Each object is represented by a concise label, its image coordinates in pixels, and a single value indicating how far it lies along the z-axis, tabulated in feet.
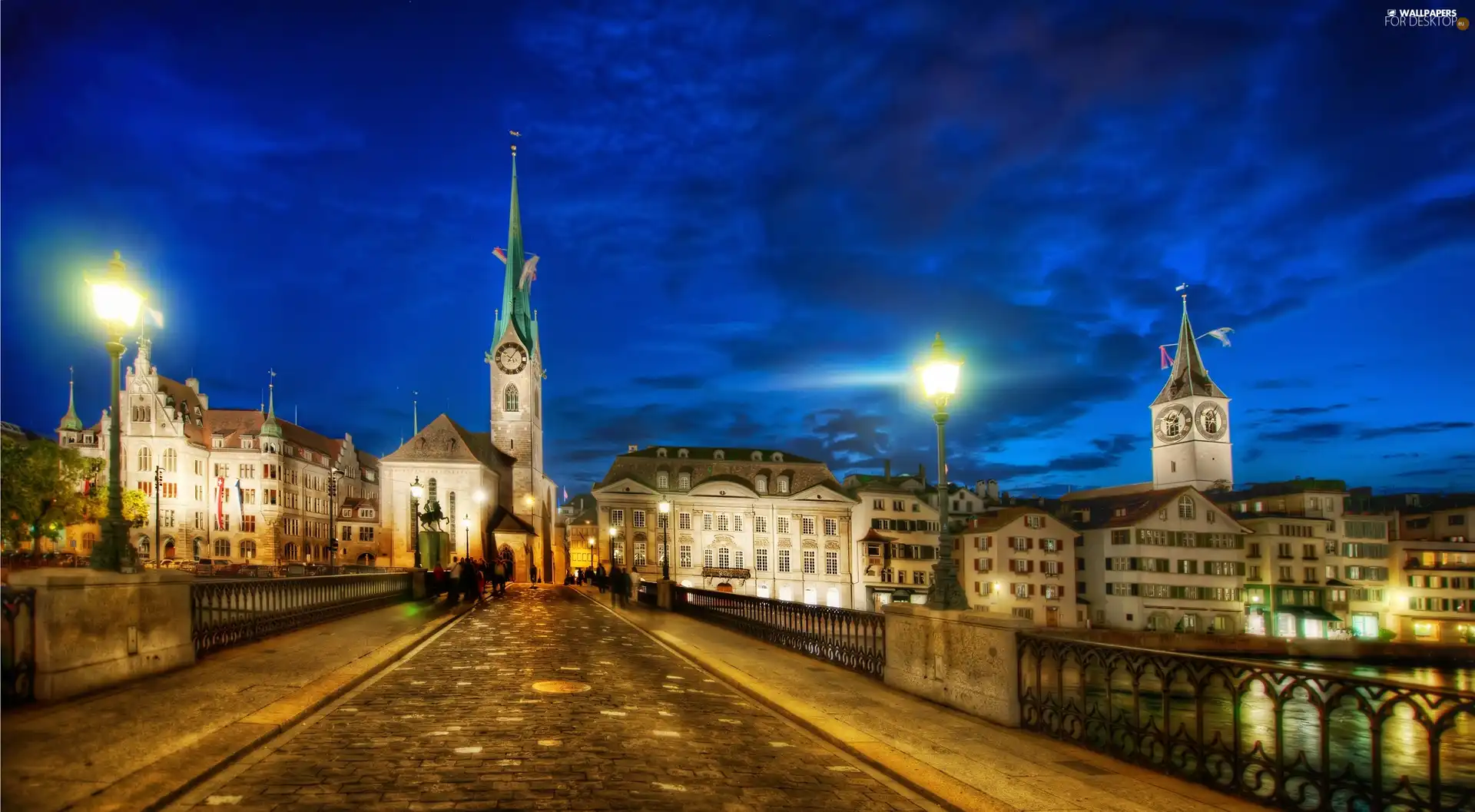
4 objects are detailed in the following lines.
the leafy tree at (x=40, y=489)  172.86
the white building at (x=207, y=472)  298.76
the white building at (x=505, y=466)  298.35
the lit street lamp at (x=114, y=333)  36.65
